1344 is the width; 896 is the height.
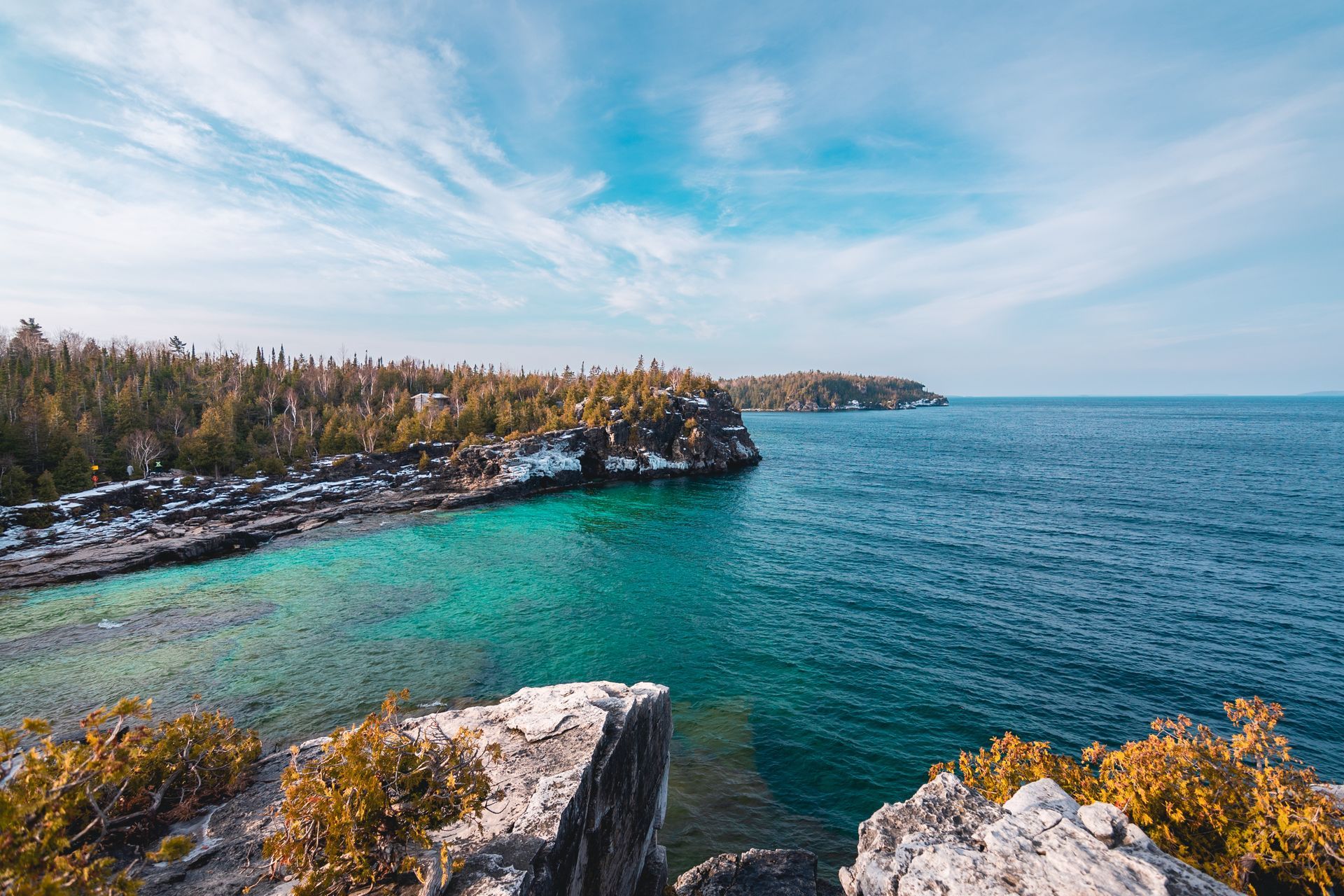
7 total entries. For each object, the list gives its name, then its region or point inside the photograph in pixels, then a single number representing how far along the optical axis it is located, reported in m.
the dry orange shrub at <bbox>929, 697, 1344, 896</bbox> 10.56
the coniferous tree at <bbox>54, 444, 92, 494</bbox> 58.81
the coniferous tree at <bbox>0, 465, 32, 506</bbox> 53.31
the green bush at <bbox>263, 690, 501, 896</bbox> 9.09
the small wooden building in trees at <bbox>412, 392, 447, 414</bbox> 117.94
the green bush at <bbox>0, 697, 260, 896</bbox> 6.52
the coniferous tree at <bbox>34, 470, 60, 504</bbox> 54.94
